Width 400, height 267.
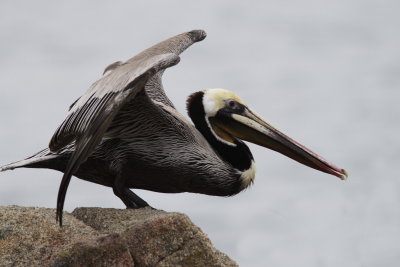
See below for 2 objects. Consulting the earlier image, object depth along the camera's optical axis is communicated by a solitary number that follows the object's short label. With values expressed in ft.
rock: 45.85
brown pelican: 48.57
